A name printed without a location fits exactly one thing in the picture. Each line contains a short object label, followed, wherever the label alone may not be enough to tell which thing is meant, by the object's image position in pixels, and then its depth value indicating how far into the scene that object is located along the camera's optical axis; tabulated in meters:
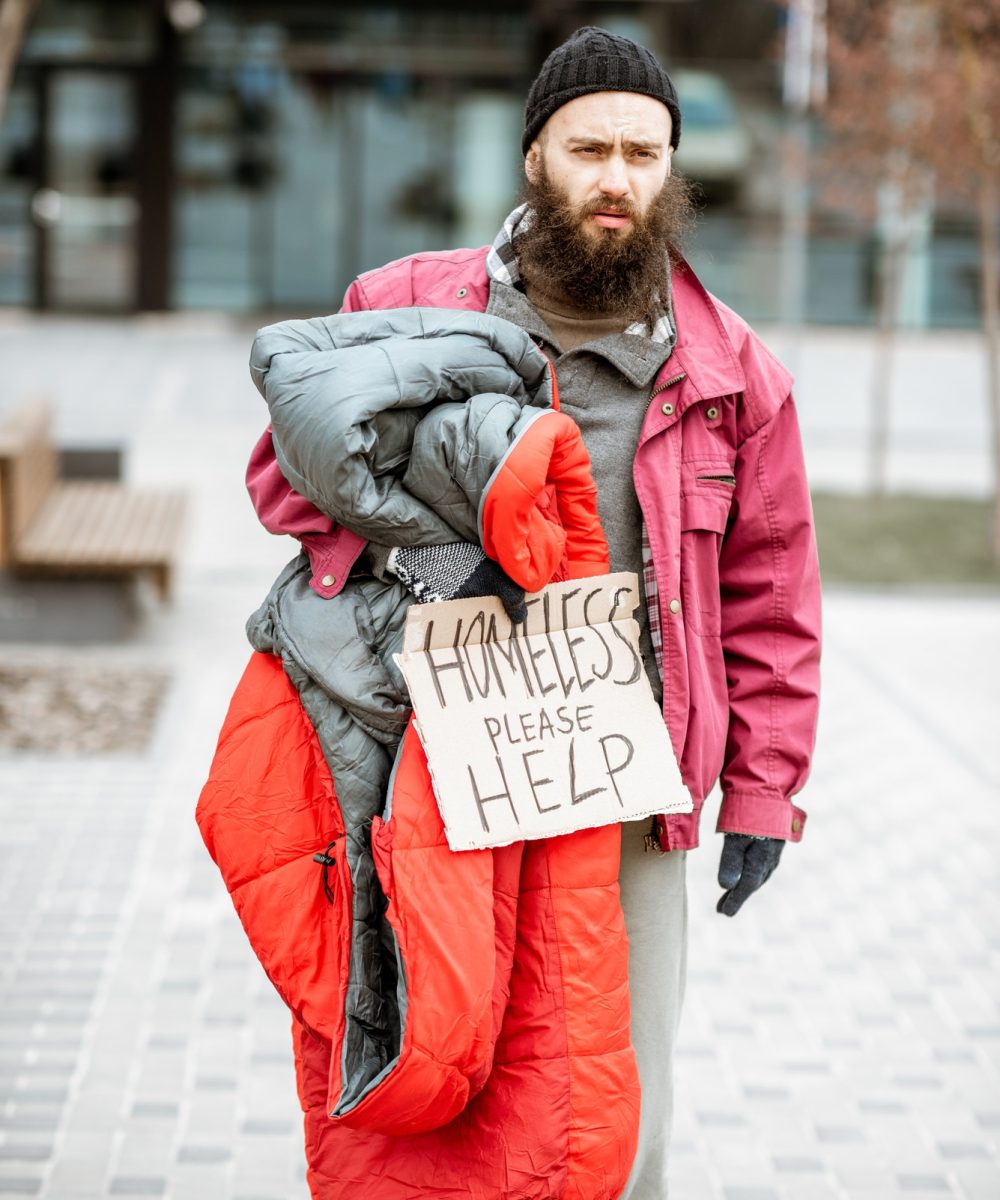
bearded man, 5.32
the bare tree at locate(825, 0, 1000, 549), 19.94
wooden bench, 15.34
